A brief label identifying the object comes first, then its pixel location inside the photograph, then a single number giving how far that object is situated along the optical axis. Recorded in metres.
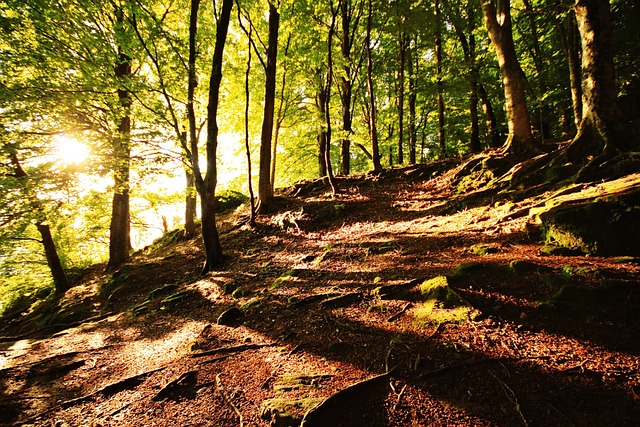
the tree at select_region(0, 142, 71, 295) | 8.46
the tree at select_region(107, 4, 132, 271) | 8.02
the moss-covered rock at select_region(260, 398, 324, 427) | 2.62
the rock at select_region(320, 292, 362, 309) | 4.74
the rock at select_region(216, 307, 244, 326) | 5.36
